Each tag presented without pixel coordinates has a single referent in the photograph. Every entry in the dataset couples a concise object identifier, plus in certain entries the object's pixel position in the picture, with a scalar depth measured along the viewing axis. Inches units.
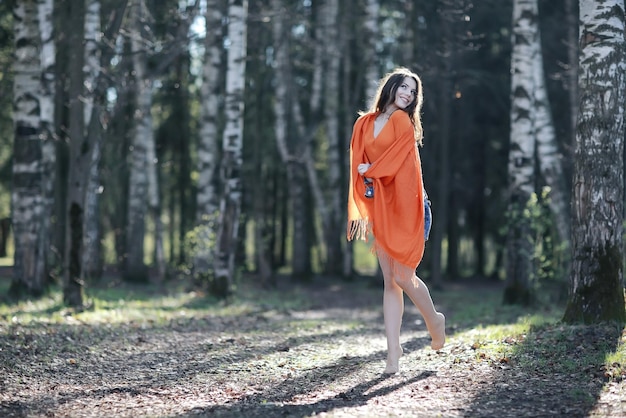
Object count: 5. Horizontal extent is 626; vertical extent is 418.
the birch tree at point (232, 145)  560.7
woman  255.6
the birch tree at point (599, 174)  308.0
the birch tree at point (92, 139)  447.8
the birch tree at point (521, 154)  518.0
